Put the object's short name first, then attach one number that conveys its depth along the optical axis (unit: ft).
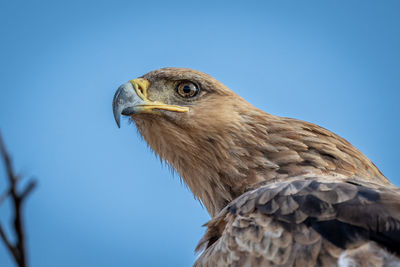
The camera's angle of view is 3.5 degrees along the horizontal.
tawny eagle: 15.17
